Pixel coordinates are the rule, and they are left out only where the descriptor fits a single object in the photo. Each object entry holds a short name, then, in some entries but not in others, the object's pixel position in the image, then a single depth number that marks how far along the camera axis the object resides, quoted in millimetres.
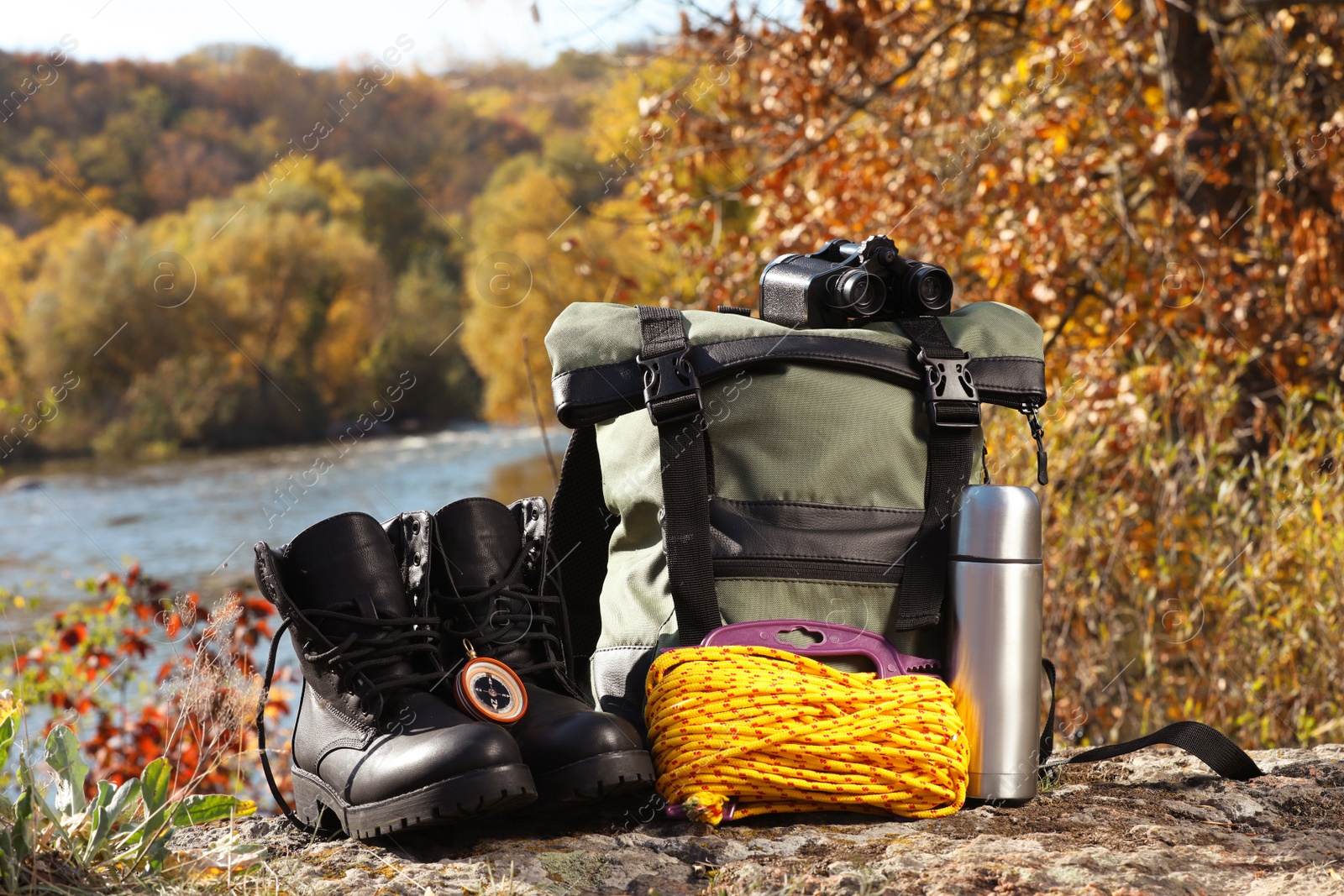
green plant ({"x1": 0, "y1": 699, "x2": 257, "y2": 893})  1278
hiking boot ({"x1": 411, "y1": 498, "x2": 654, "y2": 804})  1604
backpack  1800
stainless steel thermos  1728
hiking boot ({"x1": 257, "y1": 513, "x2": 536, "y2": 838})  1465
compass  1642
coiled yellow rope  1604
